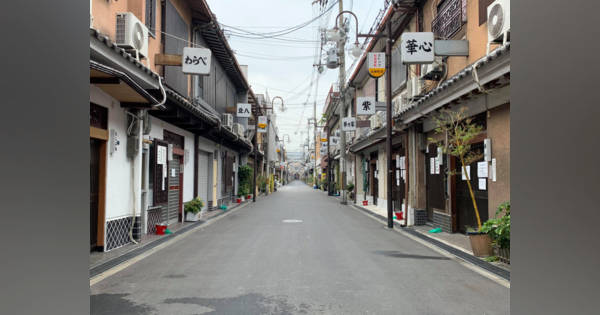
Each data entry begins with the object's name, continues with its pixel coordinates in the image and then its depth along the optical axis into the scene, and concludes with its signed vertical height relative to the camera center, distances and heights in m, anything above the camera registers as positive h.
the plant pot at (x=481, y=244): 7.44 -1.49
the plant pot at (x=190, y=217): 14.18 -1.80
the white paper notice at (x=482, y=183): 9.39 -0.37
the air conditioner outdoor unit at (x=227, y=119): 20.45 +2.65
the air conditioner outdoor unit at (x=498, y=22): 7.31 +2.90
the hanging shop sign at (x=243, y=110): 22.44 +3.47
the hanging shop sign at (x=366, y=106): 17.47 +2.89
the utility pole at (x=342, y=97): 26.52 +4.99
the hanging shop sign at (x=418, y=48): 9.70 +3.08
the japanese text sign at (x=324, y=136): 44.31 +3.95
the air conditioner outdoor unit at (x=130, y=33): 8.70 +3.16
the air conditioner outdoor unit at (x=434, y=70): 11.67 +3.05
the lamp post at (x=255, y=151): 29.00 +1.39
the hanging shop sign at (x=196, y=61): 10.97 +3.13
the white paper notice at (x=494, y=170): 8.62 -0.04
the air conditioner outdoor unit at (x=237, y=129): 22.41 +2.38
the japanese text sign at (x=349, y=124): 22.57 +2.69
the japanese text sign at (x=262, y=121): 29.52 +3.73
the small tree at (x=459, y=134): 8.34 +0.75
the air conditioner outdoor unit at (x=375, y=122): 18.39 +2.33
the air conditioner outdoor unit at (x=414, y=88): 12.78 +2.76
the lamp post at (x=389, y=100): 12.86 +2.32
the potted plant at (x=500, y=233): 6.50 -1.18
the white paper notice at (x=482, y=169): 9.10 -0.02
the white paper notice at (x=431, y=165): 12.43 +0.09
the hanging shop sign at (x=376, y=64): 13.38 +3.66
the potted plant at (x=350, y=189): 27.78 -1.52
